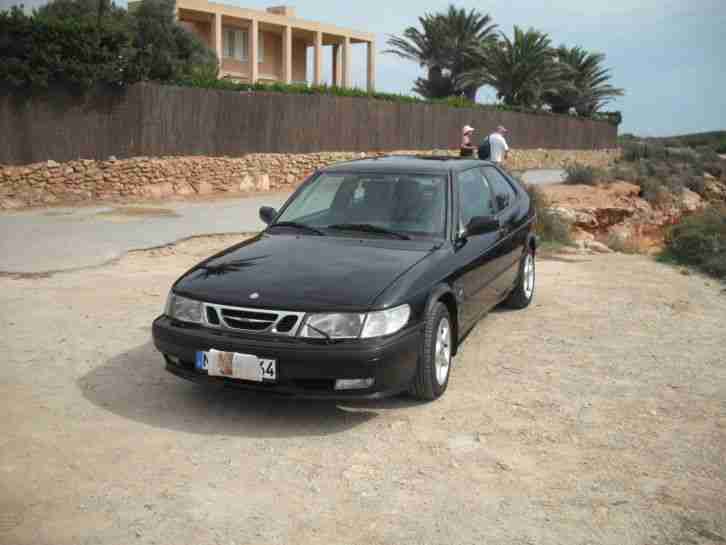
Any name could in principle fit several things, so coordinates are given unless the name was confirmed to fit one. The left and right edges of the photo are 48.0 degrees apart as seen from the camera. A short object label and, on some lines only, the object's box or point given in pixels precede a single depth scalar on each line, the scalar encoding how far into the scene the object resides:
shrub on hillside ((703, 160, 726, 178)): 34.16
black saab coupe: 4.59
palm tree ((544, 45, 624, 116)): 48.44
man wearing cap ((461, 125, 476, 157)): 17.72
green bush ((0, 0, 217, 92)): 15.21
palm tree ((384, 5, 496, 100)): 46.00
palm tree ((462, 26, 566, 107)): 40.41
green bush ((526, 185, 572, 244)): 13.33
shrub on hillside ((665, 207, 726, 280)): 11.16
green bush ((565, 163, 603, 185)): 21.89
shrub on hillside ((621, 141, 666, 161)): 40.75
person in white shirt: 16.41
